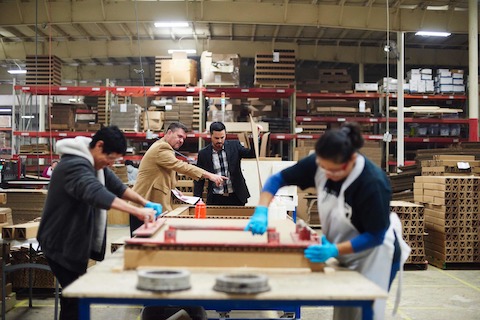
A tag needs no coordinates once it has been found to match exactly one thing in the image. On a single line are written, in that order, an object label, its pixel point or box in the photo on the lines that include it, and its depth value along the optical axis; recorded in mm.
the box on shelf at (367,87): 13680
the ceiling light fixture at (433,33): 12136
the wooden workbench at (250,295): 2359
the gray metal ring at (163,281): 2363
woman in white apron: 2750
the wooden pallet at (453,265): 8055
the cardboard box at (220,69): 12164
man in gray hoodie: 3191
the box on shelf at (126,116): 12398
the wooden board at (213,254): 2855
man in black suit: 6391
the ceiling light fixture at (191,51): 16156
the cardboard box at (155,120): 12422
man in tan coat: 5656
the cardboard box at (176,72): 12570
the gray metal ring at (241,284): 2367
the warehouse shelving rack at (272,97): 12336
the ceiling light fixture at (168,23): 12250
